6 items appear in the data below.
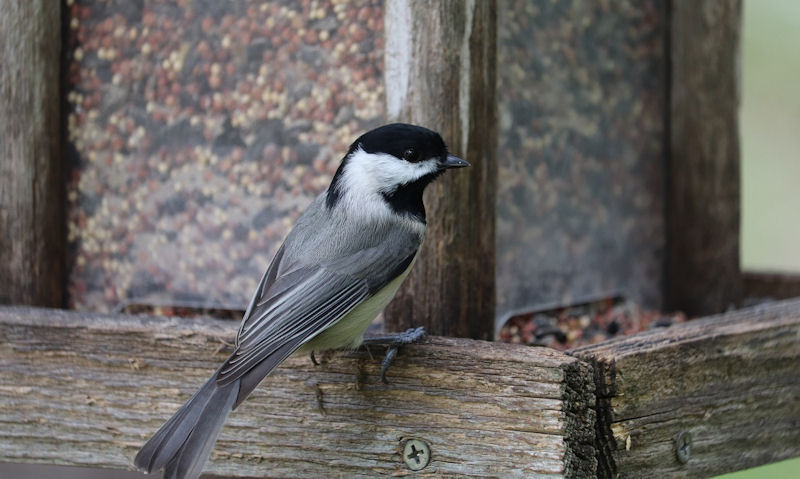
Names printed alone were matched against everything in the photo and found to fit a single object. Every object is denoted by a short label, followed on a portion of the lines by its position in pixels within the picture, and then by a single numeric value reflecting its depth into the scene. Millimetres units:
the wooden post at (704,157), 7000
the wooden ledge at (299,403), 4094
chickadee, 4105
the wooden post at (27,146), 5715
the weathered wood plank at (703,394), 4160
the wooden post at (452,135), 4941
